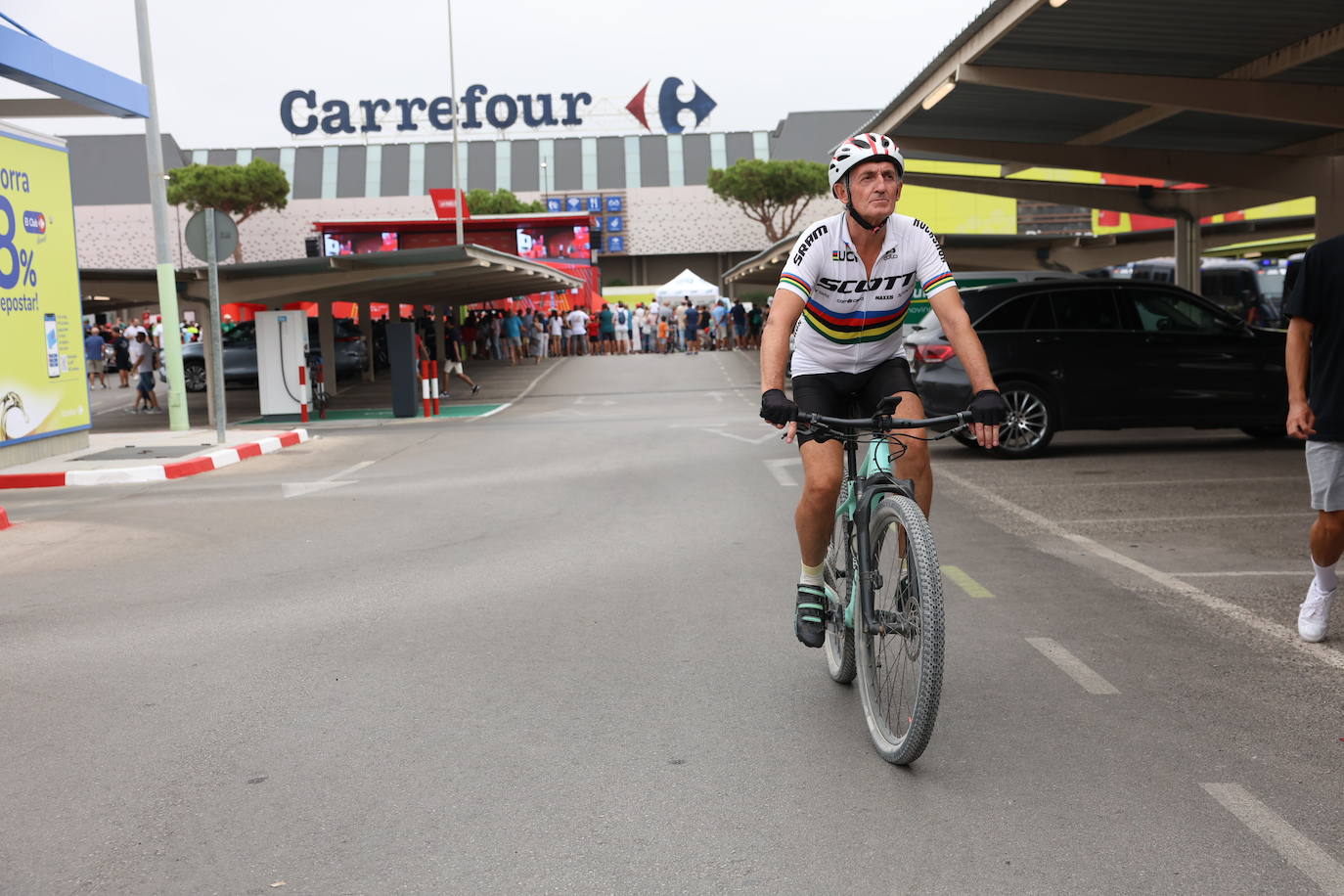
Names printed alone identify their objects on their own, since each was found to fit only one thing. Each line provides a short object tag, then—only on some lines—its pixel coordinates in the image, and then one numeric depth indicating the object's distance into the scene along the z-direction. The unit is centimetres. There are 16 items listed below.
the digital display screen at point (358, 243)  5250
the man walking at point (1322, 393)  549
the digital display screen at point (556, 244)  5366
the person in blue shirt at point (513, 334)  4209
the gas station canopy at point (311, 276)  2278
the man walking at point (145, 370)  2702
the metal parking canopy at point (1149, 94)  1202
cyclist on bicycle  452
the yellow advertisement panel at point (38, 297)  1502
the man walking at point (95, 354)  3838
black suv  1299
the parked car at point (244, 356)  3319
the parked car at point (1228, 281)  3403
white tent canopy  4934
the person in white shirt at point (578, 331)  4394
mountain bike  391
